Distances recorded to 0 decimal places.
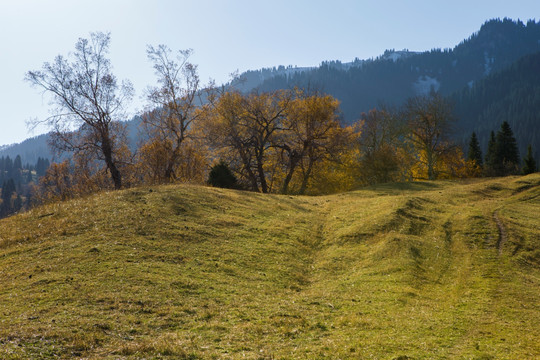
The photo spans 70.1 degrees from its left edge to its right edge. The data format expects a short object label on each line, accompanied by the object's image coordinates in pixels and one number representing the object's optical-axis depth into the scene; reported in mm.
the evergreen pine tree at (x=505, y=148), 82438
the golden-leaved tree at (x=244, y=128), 49250
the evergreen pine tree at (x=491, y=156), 77062
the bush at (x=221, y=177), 39156
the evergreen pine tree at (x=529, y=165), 70938
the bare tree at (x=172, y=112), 48656
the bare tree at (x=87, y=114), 38312
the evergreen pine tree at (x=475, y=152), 90712
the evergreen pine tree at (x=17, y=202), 161625
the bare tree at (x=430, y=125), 69000
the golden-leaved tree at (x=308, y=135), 52969
